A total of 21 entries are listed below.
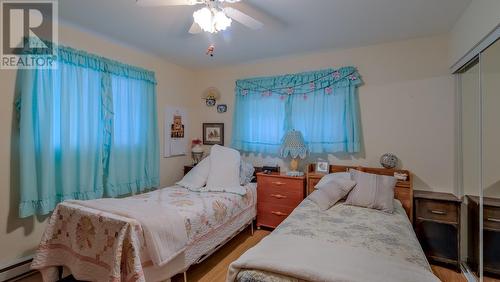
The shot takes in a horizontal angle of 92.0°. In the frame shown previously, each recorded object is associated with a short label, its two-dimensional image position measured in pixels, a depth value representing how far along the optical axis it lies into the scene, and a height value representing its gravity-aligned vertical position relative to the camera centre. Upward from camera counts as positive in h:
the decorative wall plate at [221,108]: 3.97 +0.56
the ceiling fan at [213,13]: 1.69 +0.97
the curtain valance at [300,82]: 3.08 +0.83
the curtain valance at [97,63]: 2.38 +0.88
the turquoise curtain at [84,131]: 2.16 +0.12
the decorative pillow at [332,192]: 2.37 -0.52
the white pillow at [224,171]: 3.00 -0.38
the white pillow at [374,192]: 2.27 -0.50
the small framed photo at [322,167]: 3.16 -0.34
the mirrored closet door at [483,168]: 1.92 -0.23
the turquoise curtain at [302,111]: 3.07 +0.43
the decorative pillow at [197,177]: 3.07 -0.46
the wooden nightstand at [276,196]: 3.07 -0.71
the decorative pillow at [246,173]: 3.25 -0.43
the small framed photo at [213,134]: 4.00 +0.13
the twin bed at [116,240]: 1.65 -0.77
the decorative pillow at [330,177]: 2.62 -0.40
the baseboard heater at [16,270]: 2.08 -1.13
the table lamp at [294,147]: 3.19 -0.07
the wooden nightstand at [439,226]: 2.33 -0.85
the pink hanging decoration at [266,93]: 3.57 +0.72
